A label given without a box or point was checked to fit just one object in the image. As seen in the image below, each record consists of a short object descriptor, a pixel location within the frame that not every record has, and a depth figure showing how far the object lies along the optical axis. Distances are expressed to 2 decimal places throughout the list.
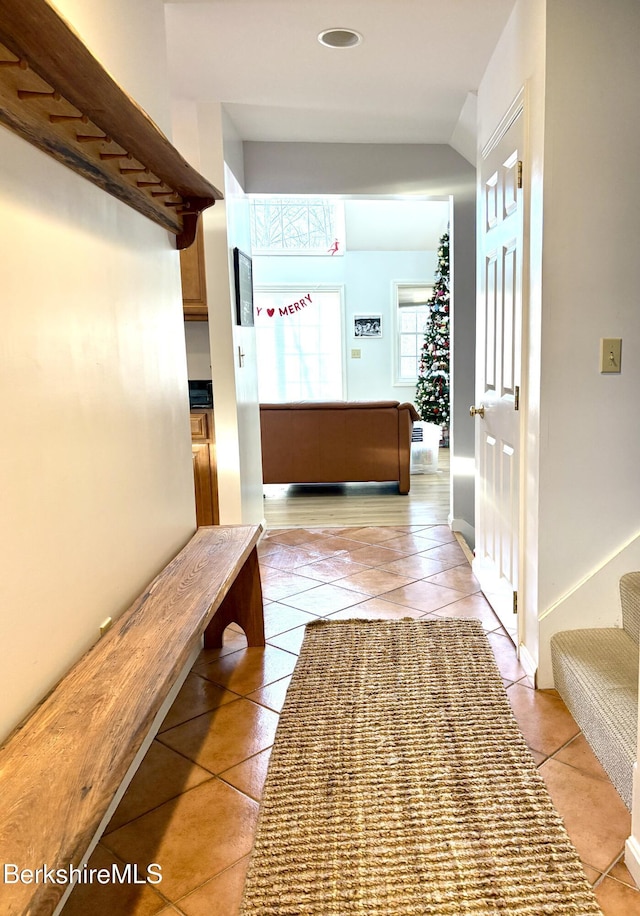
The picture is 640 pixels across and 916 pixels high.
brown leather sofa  5.38
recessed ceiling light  2.65
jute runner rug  1.36
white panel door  2.45
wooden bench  0.91
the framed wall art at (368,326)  8.80
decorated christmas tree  7.07
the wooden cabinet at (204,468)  3.79
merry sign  8.75
